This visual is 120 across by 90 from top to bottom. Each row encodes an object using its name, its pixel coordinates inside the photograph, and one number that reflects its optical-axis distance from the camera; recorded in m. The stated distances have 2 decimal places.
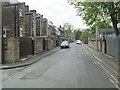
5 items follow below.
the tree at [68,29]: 51.23
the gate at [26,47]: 8.99
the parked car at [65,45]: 20.66
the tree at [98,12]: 8.65
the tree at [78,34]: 57.67
